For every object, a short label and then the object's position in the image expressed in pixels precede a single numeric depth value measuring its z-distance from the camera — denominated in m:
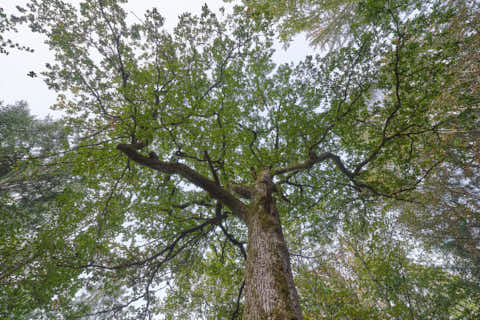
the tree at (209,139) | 5.06
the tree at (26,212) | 4.90
